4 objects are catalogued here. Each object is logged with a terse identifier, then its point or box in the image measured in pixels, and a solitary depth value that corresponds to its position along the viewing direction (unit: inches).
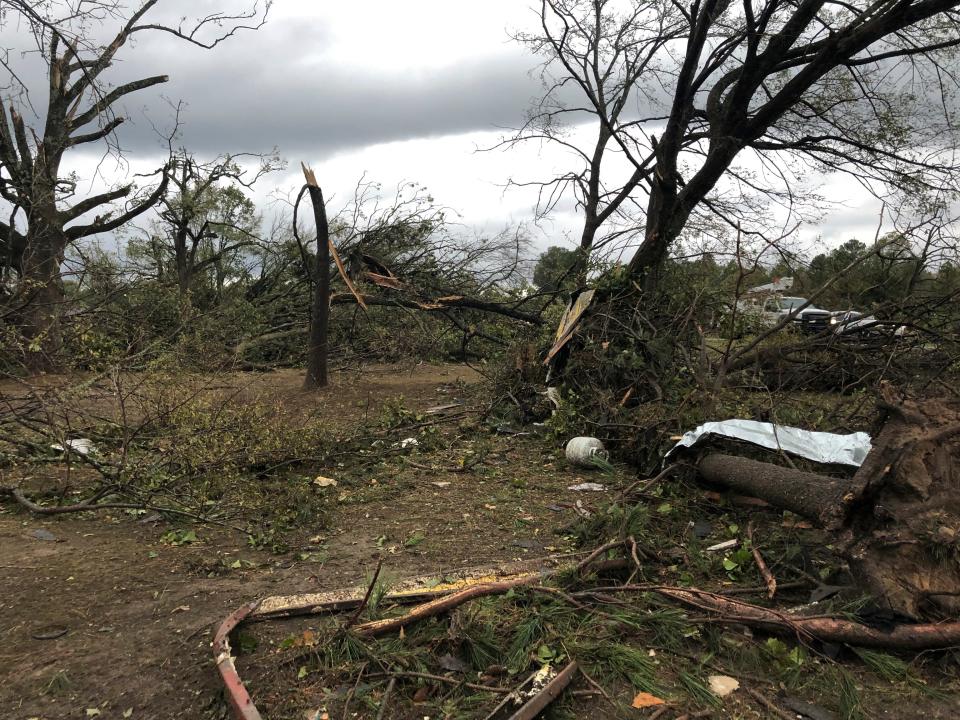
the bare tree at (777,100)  294.4
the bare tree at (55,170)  367.9
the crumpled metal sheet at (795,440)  165.9
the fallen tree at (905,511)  104.8
